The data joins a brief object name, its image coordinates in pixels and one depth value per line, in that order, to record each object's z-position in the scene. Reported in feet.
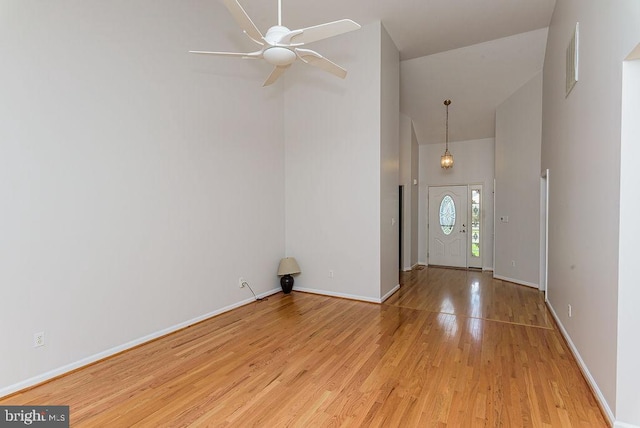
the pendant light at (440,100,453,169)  21.97
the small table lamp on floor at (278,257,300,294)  17.35
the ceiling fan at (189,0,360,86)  7.90
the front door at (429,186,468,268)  25.68
